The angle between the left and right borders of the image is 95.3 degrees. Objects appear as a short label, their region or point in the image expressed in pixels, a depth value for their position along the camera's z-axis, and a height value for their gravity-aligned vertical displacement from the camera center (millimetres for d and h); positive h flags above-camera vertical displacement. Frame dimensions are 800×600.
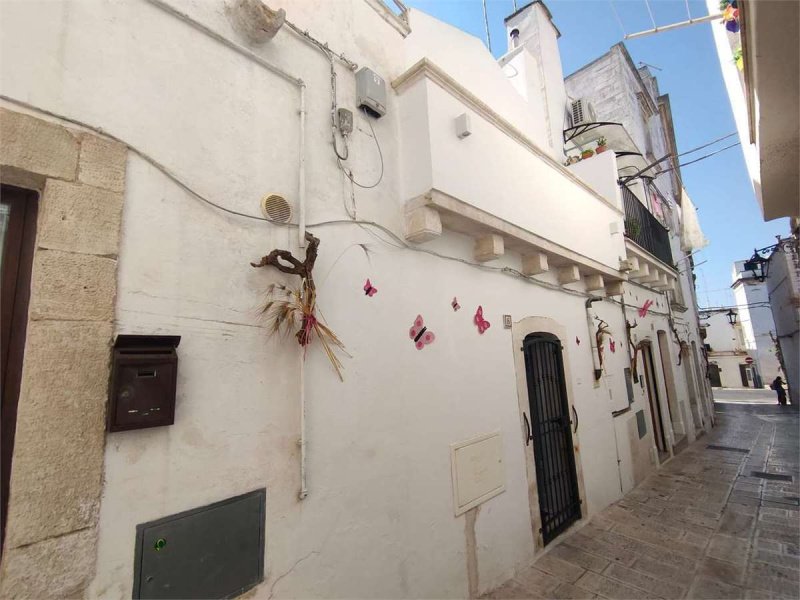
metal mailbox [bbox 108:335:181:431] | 1654 -9
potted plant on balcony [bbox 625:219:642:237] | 7877 +2795
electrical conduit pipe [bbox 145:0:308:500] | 2178 +2098
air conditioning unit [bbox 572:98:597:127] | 8055 +5365
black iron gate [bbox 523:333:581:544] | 4438 -973
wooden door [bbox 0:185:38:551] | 1509 +413
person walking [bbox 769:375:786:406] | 15406 -1882
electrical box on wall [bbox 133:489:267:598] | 1724 -874
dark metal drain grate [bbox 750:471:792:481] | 6526 -2308
